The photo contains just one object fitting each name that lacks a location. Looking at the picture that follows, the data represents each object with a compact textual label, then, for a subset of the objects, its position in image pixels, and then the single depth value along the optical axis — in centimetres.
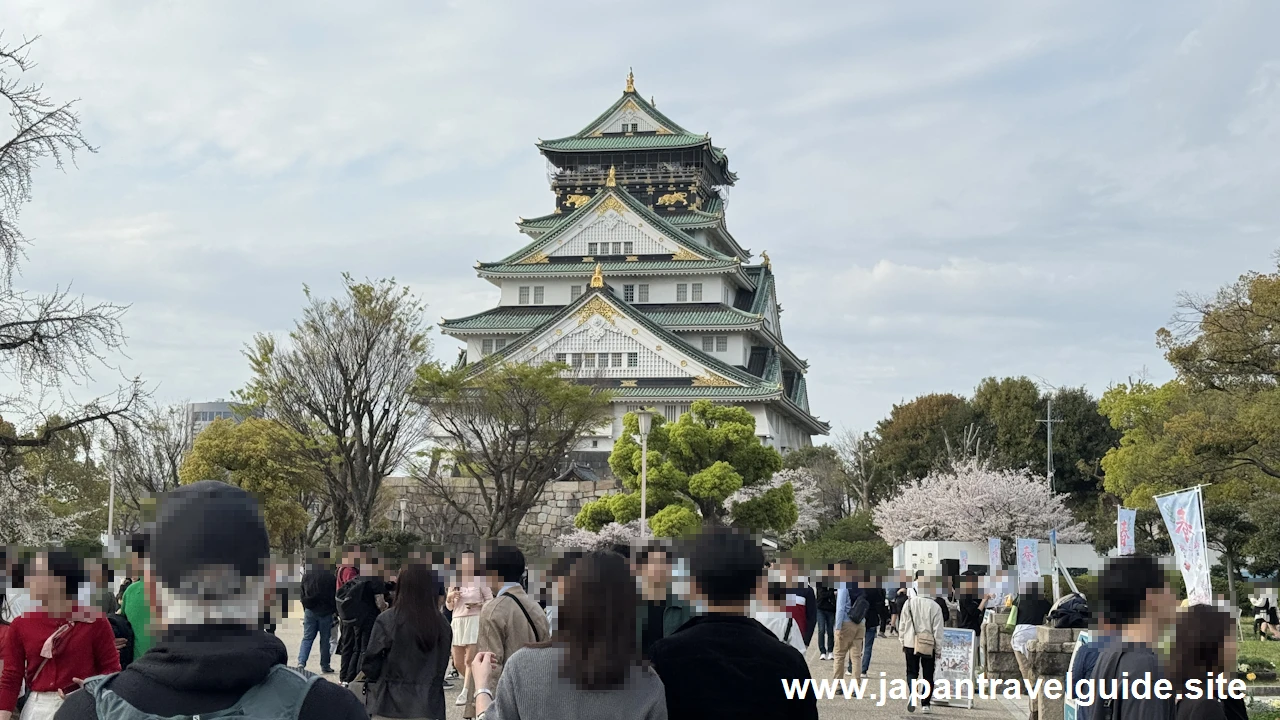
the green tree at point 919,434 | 6366
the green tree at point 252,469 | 4491
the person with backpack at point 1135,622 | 505
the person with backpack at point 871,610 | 1794
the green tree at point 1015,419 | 6384
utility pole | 5746
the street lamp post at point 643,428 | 2925
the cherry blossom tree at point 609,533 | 4225
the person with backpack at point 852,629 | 1619
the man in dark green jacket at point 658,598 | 724
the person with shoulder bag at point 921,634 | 1403
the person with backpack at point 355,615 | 1267
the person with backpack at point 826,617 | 2106
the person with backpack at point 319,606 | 1667
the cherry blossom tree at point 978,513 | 5194
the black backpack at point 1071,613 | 1157
